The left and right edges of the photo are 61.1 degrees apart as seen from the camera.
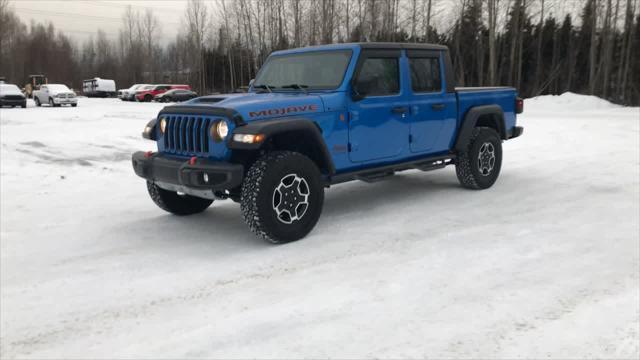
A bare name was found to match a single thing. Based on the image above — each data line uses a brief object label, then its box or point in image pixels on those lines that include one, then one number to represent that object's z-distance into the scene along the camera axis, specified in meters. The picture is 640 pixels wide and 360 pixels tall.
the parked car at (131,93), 45.47
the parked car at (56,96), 31.84
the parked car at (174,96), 43.44
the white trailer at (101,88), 54.78
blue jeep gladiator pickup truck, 4.91
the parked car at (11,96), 29.36
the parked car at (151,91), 44.34
